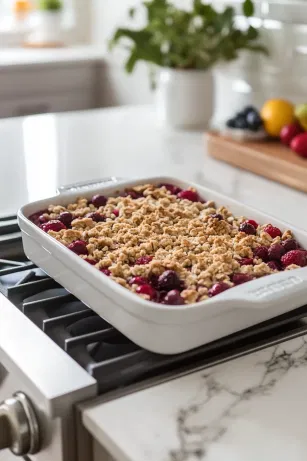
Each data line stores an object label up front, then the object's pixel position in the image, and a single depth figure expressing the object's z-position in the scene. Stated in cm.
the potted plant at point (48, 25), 278
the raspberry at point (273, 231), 92
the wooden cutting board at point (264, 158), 136
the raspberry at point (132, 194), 108
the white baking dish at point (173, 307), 70
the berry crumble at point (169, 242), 79
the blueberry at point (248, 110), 159
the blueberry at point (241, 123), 154
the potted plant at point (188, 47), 168
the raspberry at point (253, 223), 96
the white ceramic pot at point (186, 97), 171
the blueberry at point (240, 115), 157
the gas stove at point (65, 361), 70
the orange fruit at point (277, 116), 153
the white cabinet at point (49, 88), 239
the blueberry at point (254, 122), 153
